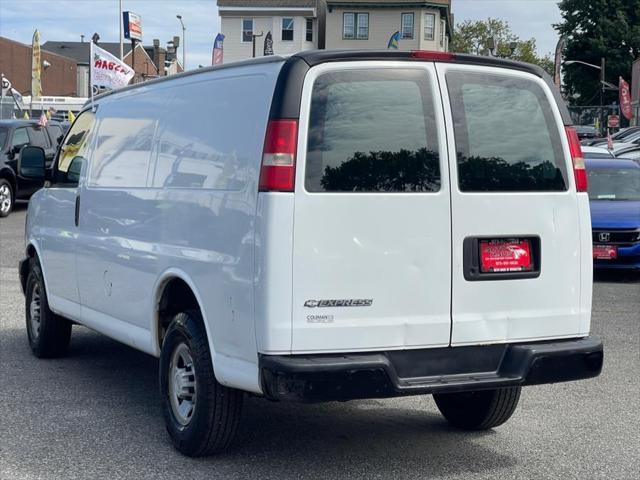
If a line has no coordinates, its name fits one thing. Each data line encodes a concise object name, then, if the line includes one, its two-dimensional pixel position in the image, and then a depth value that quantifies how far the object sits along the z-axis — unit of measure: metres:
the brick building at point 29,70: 79.25
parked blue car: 13.84
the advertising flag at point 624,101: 48.69
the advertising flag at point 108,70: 21.05
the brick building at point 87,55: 97.25
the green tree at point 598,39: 75.38
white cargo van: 4.94
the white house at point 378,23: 67.12
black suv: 21.38
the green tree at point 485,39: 83.75
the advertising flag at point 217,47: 32.28
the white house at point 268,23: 66.81
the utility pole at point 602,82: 68.79
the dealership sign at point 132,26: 45.53
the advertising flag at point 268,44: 36.50
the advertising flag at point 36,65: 45.62
